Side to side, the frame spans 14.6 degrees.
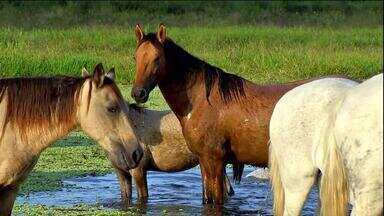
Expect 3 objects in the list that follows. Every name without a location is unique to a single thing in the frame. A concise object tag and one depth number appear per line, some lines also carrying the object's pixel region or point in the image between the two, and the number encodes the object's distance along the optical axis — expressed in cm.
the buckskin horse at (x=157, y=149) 1306
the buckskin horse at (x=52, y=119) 898
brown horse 1188
